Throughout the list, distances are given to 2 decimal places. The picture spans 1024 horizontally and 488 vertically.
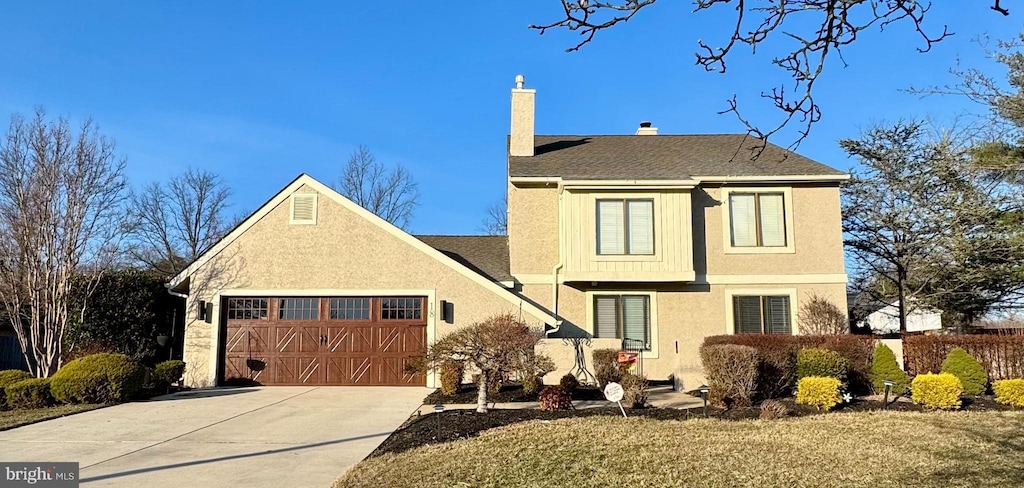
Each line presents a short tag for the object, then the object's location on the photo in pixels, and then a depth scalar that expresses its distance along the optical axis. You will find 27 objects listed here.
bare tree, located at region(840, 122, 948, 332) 22.00
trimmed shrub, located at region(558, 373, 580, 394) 12.66
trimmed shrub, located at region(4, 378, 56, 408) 12.25
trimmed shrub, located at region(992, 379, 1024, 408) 10.94
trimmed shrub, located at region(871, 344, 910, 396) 12.30
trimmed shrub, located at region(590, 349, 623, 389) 13.25
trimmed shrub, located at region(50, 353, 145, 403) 12.48
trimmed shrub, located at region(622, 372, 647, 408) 10.92
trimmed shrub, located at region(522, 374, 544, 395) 12.50
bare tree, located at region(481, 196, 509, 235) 39.47
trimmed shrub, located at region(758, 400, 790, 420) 9.84
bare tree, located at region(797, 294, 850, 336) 16.28
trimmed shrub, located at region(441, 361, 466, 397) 12.58
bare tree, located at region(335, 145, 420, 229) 35.78
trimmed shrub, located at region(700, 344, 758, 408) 10.89
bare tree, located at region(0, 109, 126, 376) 14.04
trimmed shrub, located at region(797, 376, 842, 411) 10.65
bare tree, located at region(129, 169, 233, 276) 35.41
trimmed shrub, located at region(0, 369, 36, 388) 12.45
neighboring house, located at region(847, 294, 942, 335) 23.64
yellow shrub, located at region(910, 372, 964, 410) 10.64
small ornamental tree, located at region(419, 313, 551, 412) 11.12
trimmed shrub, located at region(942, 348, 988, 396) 11.98
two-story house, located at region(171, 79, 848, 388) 15.78
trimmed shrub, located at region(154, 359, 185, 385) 14.08
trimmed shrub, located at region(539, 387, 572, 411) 10.90
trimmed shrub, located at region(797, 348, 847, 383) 12.14
